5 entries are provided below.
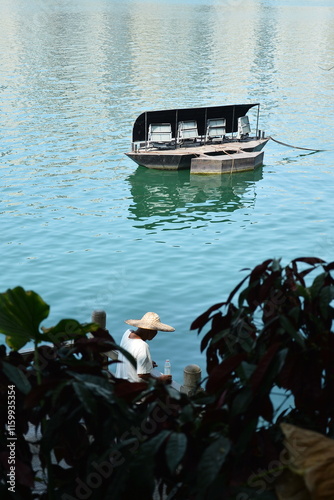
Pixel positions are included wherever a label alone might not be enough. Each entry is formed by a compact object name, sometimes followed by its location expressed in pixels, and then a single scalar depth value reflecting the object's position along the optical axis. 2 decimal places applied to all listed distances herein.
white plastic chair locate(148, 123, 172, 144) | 51.42
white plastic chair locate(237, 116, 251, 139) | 55.46
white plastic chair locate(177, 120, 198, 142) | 52.90
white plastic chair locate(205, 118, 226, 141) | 54.53
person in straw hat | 12.84
